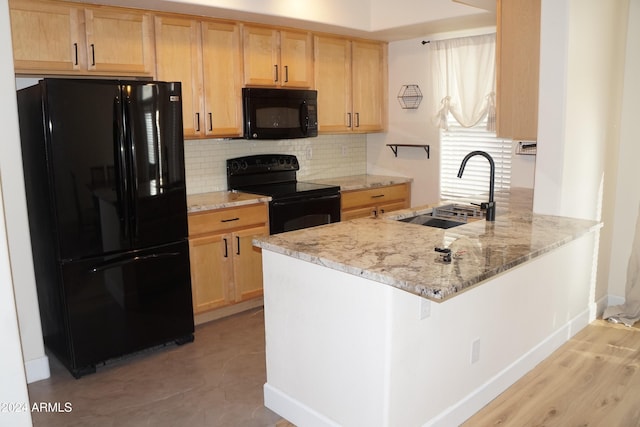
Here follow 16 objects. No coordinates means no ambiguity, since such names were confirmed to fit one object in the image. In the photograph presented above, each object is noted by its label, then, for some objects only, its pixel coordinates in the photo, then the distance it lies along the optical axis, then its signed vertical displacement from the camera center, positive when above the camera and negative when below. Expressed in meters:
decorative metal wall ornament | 5.16 +0.27
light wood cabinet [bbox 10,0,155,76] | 3.14 +0.57
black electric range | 4.31 -0.53
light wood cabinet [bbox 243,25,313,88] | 4.24 +0.57
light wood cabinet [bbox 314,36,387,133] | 4.84 +0.39
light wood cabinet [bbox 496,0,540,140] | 3.23 +0.34
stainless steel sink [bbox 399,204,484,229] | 3.27 -0.57
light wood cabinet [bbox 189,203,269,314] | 3.82 -0.95
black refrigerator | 3.00 -0.49
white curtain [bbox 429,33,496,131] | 4.54 +0.40
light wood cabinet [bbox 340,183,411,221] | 4.84 -0.72
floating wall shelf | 5.17 -0.22
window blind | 4.62 -0.34
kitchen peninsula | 2.16 -0.88
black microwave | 4.24 +0.11
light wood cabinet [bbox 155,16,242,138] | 3.78 +0.43
